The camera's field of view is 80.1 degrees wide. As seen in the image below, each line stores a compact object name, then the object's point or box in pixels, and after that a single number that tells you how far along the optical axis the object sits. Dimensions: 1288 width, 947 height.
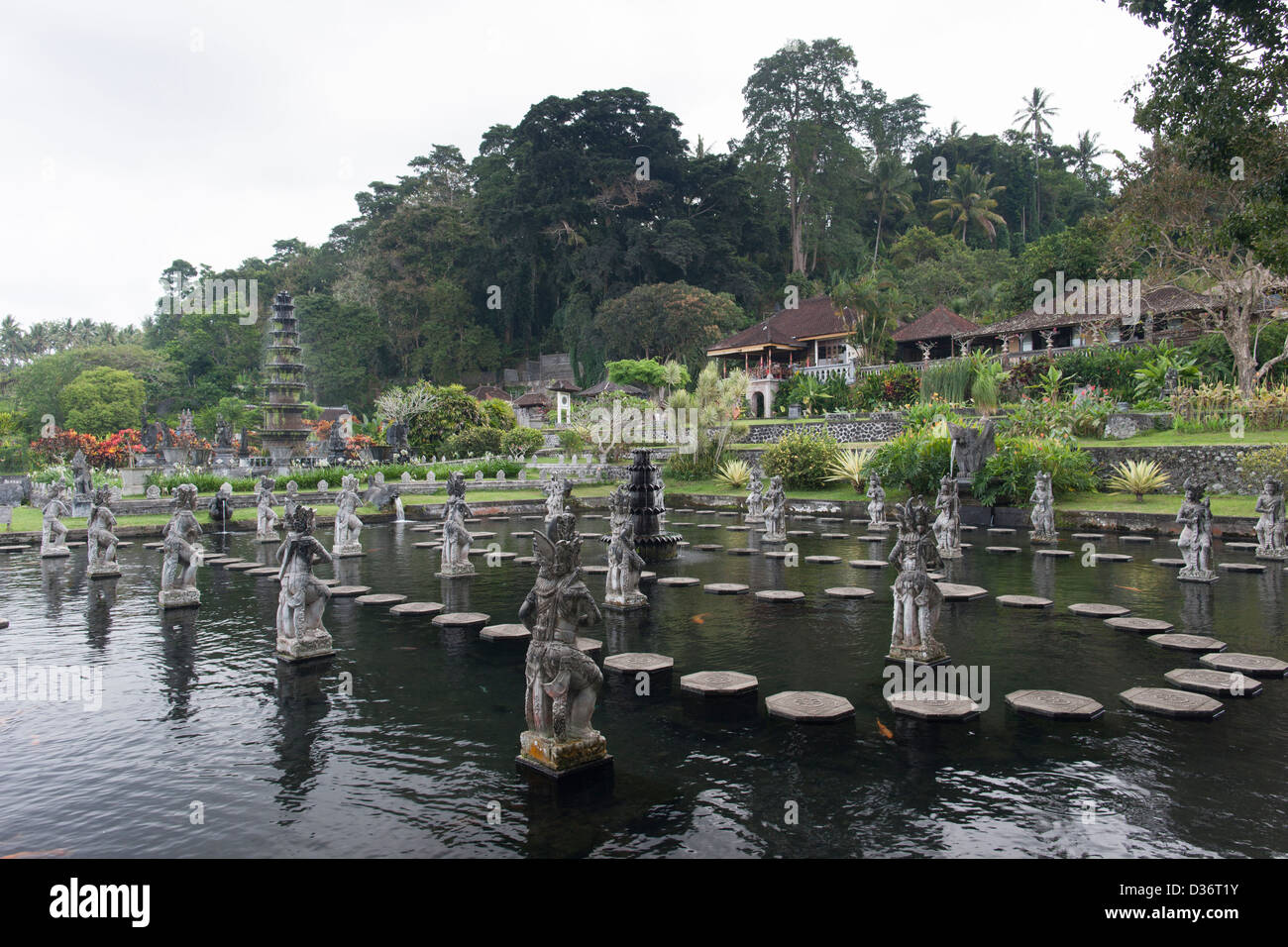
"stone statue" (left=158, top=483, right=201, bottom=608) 10.35
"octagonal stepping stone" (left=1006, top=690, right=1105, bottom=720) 6.00
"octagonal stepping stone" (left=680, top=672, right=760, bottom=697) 6.66
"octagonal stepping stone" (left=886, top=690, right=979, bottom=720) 6.03
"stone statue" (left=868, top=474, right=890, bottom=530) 18.97
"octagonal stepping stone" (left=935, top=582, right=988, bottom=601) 10.57
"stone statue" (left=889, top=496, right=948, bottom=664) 7.33
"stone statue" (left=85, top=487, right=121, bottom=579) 12.88
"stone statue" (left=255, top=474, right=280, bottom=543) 17.57
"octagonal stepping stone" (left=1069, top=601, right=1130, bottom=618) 9.45
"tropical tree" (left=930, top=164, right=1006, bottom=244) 64.62
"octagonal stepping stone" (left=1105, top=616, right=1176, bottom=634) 8.64
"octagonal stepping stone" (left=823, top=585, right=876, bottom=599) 10.95
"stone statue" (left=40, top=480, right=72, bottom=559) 15.71
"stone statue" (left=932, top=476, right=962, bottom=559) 14.11
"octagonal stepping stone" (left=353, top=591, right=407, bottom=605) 10.85
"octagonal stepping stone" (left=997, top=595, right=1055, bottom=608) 10.02
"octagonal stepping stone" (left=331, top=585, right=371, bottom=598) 11.40
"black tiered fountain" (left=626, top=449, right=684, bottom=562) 15.17
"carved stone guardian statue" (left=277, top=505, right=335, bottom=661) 8.00
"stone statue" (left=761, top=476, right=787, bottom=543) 16.88
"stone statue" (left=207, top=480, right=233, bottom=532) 20.03
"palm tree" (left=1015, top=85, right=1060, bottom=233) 74.44
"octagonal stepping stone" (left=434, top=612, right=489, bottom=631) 9.39
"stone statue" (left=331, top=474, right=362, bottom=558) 15.31
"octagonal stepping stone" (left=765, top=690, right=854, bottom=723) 5.98
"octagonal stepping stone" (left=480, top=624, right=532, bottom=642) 8.73
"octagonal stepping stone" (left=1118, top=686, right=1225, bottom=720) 5.98
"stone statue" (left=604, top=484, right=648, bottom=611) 10.45
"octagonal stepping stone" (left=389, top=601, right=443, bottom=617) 10.14
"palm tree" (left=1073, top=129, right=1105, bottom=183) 74.00
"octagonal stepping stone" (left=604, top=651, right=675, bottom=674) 7.37
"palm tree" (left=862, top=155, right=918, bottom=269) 67.75
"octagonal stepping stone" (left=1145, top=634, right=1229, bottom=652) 7.82
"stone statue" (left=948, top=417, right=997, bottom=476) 19.66
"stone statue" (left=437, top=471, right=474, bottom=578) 12.62
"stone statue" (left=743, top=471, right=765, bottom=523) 20.27
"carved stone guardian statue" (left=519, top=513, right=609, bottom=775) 5.07
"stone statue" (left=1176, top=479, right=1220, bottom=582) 11.37
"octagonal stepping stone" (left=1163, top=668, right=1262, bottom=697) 6.51
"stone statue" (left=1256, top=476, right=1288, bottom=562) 12.75
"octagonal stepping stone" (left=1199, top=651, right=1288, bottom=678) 7.00
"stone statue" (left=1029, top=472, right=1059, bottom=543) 16.19
